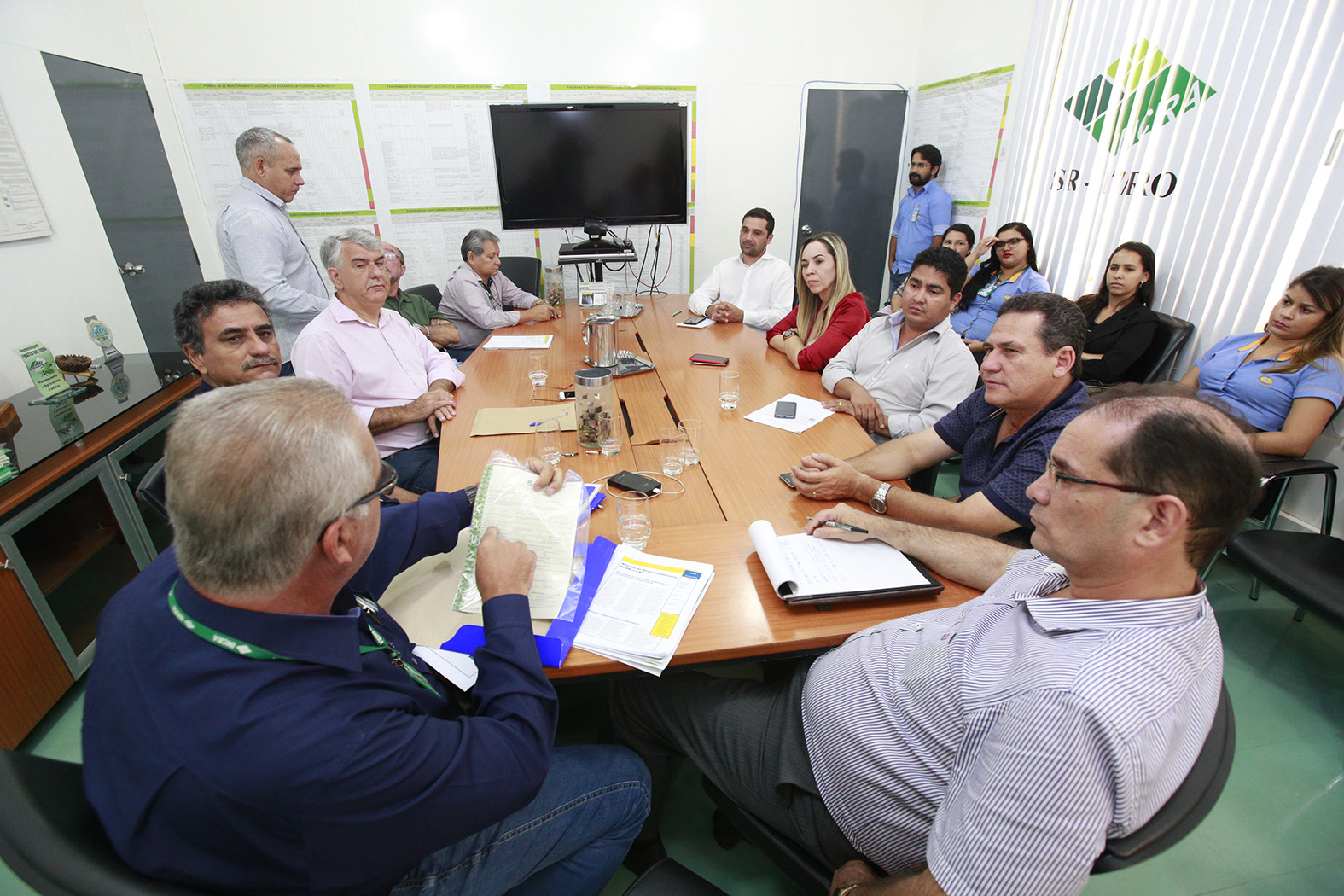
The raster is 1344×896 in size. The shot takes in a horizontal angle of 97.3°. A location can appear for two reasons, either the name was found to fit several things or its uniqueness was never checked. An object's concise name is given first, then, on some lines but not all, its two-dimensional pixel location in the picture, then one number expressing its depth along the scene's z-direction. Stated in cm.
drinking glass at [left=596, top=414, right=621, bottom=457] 194
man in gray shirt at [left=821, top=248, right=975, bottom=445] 242
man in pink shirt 238
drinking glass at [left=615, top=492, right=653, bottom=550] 145
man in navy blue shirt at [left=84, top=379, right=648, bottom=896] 71
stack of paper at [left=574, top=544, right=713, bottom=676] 114
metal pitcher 267
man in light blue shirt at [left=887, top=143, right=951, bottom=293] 496
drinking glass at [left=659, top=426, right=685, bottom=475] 188
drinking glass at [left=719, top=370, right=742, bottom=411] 243
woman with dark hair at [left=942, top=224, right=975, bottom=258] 453
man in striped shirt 76
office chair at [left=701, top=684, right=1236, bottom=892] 72
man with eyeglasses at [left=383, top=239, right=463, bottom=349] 370
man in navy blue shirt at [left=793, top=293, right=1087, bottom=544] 159
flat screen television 446
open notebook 128
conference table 122
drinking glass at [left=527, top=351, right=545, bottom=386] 265
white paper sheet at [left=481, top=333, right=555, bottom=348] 335
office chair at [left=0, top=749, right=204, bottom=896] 64
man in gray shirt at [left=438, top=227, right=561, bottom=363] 392
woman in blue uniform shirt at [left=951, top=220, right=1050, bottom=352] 398
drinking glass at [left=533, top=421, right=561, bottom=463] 183
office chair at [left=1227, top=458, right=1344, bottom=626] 180
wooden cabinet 178
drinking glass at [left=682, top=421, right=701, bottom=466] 194
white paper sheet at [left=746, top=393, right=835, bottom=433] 225
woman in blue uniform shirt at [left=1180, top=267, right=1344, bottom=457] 229
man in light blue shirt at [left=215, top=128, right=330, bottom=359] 304
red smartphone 299
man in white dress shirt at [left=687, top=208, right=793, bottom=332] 423
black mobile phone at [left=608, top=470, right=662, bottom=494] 172
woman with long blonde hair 296
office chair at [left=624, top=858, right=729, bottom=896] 93
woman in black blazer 309
